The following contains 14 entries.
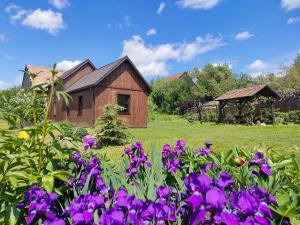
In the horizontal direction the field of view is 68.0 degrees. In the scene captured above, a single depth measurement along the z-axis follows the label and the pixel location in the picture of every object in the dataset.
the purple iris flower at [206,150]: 1.89
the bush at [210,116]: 22.11
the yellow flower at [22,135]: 1.71
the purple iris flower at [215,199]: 0.84
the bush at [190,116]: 23.65
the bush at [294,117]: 16.08
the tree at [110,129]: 8.36
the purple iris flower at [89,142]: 1.88
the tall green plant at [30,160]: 1.27
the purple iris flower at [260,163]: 1.25
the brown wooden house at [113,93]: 15.26
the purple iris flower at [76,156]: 1.64
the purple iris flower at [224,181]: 0.95
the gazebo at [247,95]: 17.27
